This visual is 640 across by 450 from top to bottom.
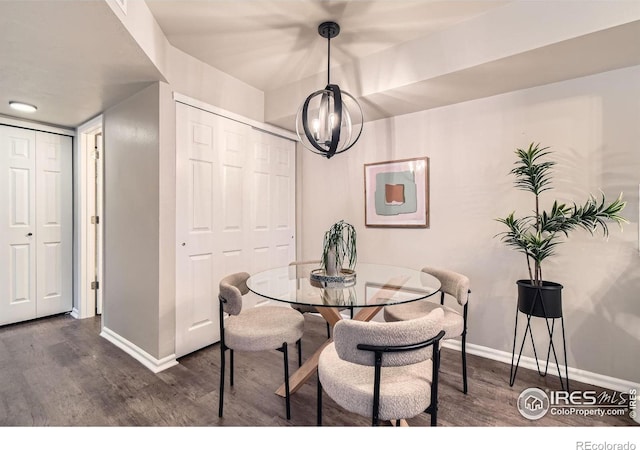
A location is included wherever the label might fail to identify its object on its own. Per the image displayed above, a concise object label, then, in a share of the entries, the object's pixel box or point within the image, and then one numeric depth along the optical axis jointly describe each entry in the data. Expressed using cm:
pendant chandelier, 197
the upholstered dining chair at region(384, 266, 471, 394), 194
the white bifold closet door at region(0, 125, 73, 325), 313
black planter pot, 195
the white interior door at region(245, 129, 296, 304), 313
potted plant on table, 201
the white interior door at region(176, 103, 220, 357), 247
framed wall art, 285
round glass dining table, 164
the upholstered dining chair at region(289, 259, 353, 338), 226
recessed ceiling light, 271
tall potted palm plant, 193
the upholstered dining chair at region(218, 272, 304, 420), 174
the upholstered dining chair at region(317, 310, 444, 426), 115
